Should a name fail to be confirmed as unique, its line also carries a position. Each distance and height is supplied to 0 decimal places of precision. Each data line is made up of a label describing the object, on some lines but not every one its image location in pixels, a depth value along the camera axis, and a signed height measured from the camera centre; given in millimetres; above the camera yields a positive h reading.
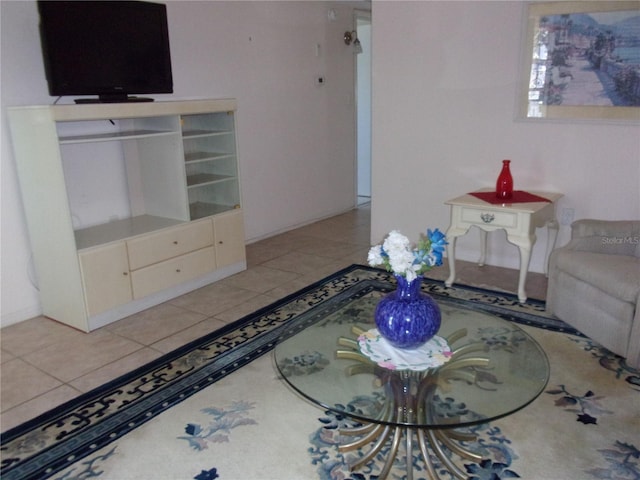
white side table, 3186 -755
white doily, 1758 -866
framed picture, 3193 +212
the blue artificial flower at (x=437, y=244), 1772 -482
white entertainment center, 2910 -640
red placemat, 3348 -647
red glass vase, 3396 -554
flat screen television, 2850 +330
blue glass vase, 1778 -730
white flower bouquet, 1749 -511
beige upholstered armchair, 2488 -943
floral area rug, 1877 -1286
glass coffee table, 1601 -916
